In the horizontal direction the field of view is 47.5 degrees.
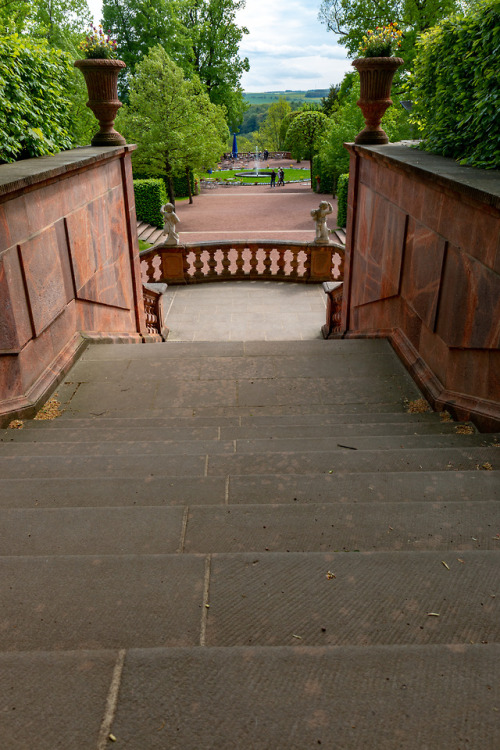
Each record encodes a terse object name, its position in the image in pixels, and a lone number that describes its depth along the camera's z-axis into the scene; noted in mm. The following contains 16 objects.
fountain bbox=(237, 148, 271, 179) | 53062
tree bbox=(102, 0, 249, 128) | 35562
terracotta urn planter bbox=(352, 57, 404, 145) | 7773
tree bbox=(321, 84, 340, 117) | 55300
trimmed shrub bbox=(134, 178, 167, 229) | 25391
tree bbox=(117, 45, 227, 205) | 26406
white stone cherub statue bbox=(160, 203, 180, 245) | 13984
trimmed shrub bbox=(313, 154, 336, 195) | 33344
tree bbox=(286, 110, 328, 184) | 42906
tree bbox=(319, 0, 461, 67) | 26375
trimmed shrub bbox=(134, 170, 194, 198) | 35419
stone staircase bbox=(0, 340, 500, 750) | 1383
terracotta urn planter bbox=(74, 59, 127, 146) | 7797
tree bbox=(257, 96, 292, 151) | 76938
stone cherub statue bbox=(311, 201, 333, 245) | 14312
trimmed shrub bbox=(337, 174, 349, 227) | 23859
